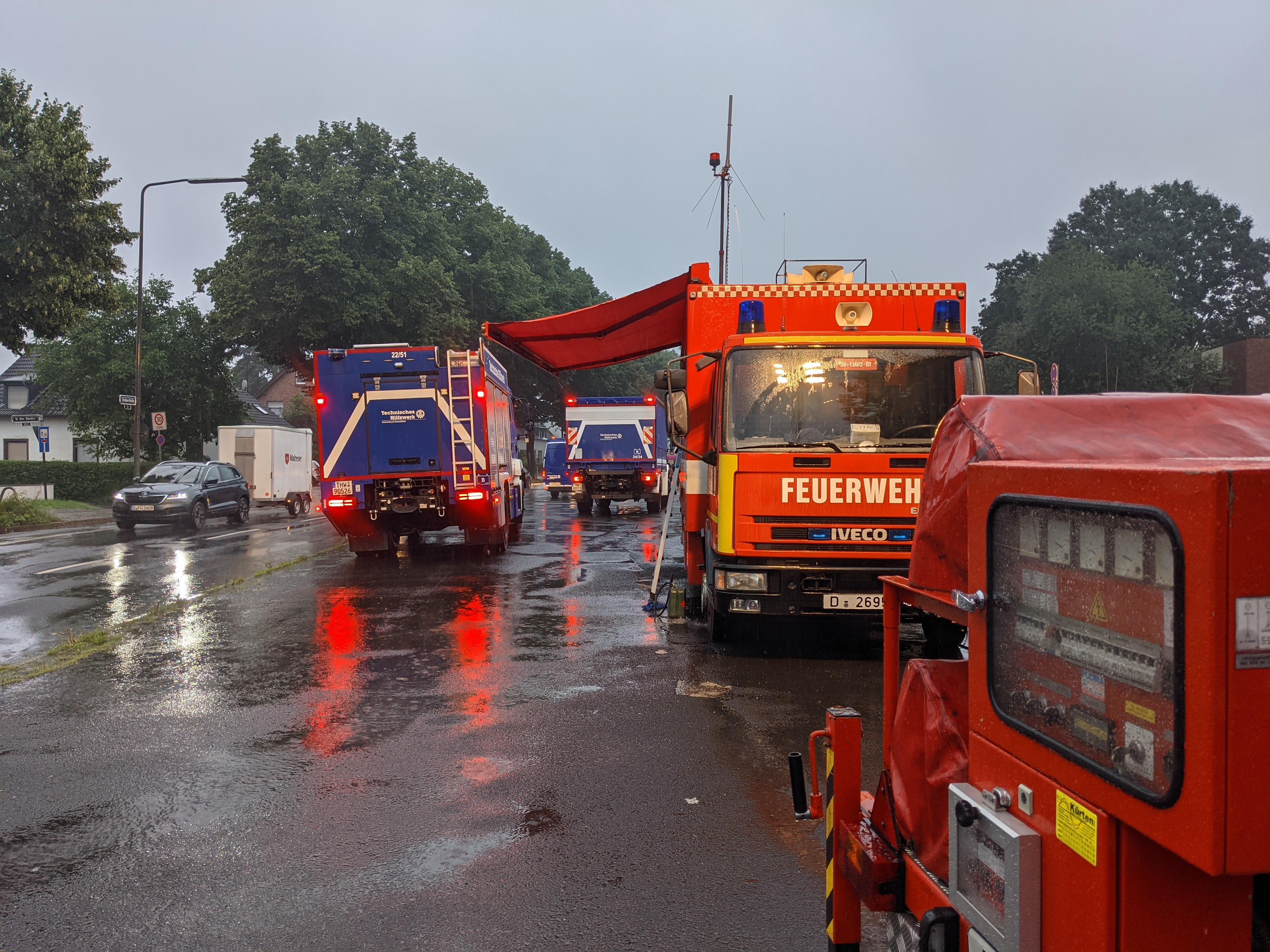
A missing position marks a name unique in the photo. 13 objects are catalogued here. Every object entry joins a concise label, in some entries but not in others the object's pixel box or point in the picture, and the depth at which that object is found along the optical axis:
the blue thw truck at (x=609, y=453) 27.31
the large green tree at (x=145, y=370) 34.28
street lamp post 27.27
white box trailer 30.23
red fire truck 7.35
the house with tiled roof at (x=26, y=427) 51.94
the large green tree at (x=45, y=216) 19.55
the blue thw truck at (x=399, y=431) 14.94
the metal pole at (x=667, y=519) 10.59
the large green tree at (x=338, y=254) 34.81
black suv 21.89
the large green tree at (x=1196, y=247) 65.44
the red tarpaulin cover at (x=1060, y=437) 2.22
